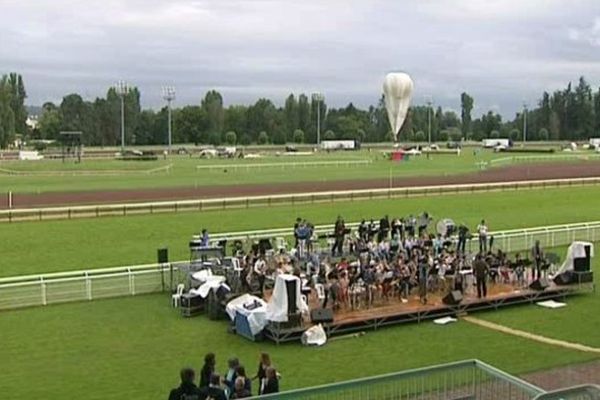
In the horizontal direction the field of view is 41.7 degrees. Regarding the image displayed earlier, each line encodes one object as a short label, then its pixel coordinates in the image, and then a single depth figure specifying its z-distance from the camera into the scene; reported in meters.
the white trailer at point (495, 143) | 142.29
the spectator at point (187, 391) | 11.10
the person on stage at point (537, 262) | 24.50
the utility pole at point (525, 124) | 173.10
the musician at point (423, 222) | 31.30
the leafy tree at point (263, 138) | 170.50
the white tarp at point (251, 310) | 19.20
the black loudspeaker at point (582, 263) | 24.11
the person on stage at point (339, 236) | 27.50
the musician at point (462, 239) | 28.03
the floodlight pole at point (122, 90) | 114.68
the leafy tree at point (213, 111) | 169.25
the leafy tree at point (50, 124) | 154.65
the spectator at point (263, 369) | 12.92
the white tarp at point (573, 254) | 23.95
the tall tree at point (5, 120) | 131.00
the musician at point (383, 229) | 29.35
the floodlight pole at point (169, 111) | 123.17
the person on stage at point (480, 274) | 22.28
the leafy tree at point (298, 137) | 173.81
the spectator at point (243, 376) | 12.51
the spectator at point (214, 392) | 11.26
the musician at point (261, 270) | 22.17
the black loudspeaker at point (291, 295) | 18.66
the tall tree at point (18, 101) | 154.88
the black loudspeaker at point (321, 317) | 19.34
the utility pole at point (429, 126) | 169.82
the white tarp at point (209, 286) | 21.44
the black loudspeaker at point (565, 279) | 23.92
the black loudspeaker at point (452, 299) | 21.44
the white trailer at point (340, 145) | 139.23
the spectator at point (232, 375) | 12.64
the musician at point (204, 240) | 26.41
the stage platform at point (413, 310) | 19.11
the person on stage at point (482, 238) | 29.04
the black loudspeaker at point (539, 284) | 23.36
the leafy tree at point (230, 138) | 163.62
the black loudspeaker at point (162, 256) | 24.70
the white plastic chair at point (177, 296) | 22.49
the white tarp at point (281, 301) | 18.70
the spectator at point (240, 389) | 12.40
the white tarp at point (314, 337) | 18.69
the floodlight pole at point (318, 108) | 157.25
